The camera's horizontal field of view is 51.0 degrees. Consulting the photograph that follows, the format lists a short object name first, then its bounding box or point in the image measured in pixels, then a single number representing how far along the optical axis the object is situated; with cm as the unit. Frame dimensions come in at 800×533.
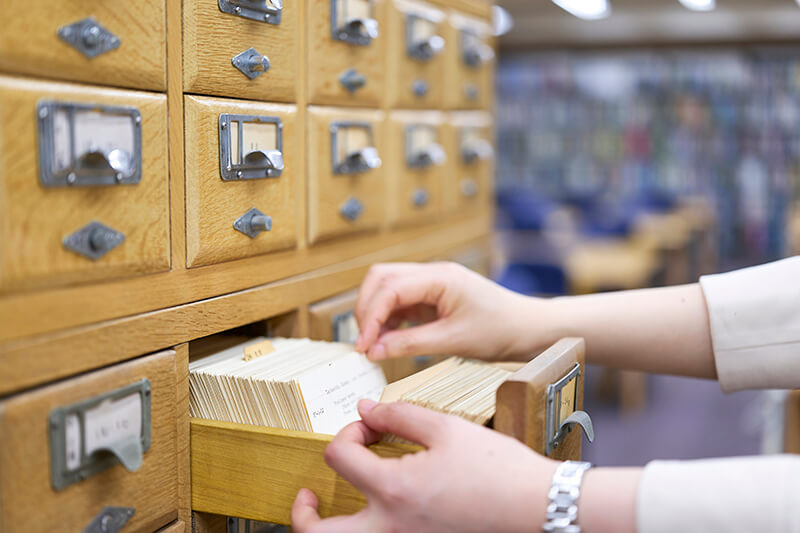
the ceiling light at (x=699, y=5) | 961
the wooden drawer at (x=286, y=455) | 96
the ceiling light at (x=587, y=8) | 945
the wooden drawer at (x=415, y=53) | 177
